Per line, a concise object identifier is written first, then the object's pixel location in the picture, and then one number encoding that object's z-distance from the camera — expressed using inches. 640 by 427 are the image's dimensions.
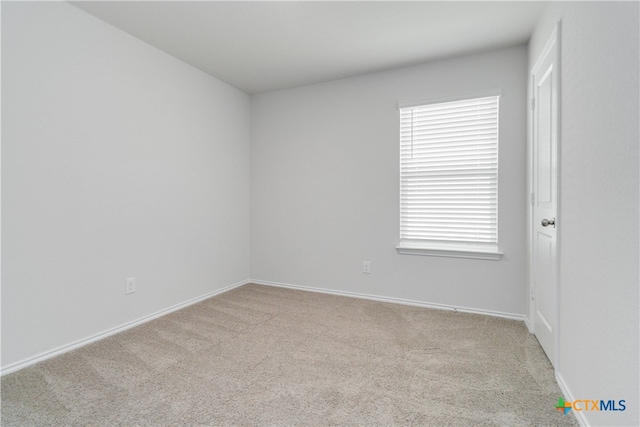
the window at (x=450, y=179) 116.8
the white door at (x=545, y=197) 76.0
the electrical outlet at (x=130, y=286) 105.2
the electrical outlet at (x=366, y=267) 137.7
